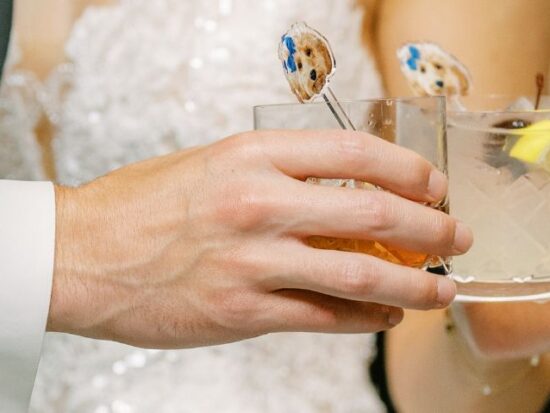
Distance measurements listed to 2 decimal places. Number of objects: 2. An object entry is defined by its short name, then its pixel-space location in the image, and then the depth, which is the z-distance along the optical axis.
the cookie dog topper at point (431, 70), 0.80
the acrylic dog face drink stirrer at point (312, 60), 0.55
